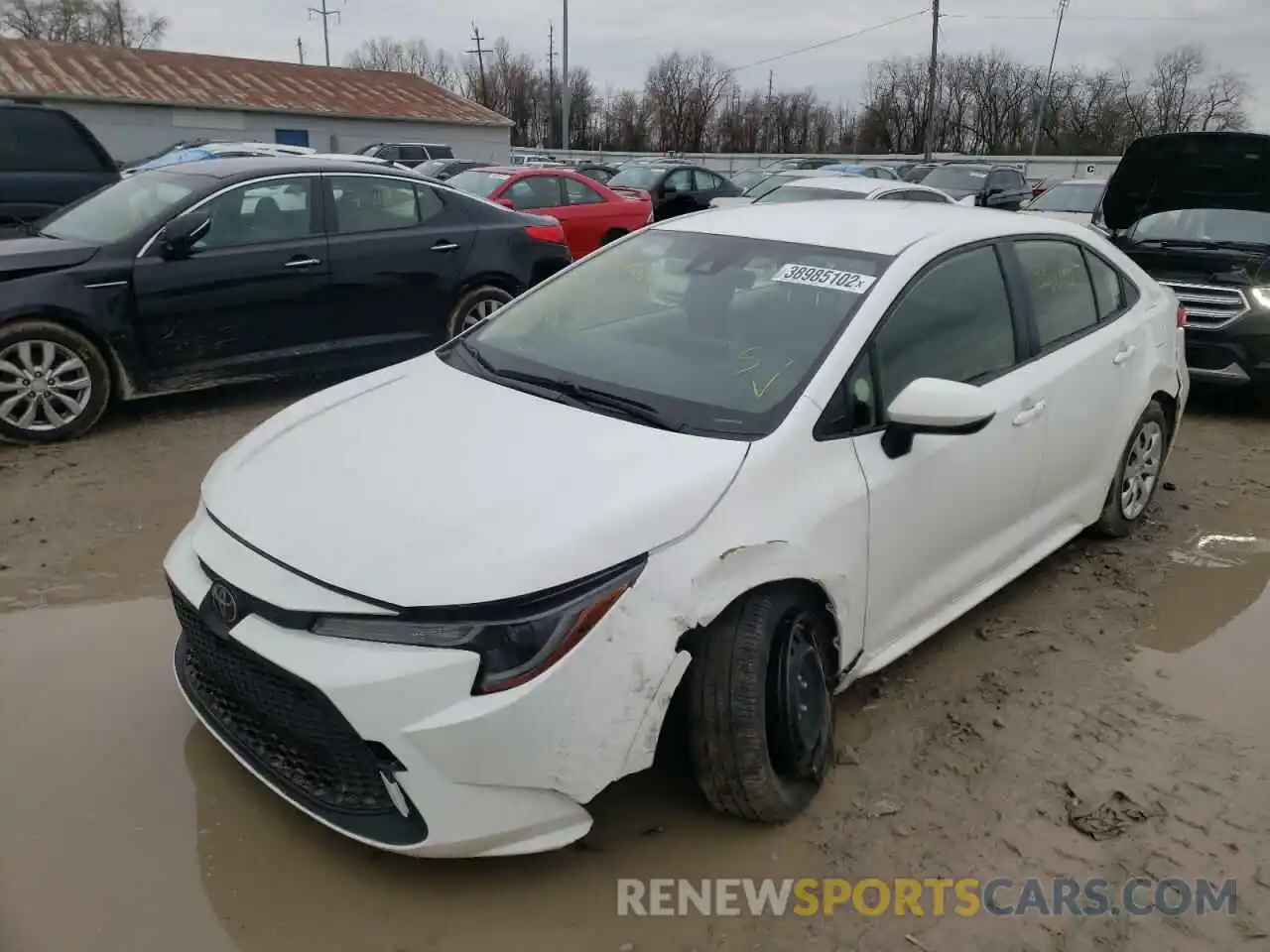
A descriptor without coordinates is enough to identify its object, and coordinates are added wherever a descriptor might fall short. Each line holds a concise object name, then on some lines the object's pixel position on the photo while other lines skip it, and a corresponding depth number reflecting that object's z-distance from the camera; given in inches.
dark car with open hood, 265.0
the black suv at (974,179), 736.0
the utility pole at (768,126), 2696.9
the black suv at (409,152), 1024.2
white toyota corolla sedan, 88.1
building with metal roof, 1235.9
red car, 480.7
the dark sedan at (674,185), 681.6
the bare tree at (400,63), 3129.9
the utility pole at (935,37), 1684.2
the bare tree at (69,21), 2463.1
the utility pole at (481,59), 2714.1
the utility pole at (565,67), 1467.8
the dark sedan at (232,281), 221.9
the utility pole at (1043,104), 2096.7
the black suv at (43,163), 308.9
